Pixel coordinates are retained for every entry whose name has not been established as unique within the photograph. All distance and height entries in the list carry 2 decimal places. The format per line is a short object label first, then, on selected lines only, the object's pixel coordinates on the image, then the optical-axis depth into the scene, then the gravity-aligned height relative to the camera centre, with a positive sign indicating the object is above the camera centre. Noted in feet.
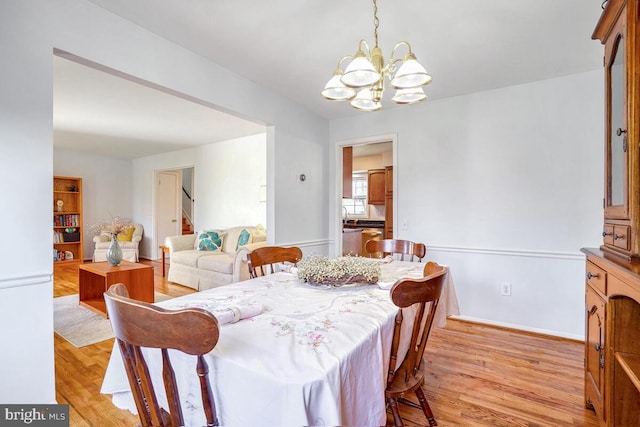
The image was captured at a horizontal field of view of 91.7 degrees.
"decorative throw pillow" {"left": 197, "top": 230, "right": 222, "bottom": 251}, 15.85 -1.56
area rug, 8.99 -3.64
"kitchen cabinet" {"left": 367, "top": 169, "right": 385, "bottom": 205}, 22.02 +1.73
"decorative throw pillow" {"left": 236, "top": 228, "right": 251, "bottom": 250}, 14.78 -1.32
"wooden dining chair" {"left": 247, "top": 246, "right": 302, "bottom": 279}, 6.66 -1.08
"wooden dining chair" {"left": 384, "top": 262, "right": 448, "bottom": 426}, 3.52 -1.61
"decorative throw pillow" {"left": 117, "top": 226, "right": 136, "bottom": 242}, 21.64 -1.75
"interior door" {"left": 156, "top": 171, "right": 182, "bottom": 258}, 22.86 +0.51
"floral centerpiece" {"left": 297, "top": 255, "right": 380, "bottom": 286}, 5.18 -1.04
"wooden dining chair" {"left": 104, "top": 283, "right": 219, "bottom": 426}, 2.33 -1.02
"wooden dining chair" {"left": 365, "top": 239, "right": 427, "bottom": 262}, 8.26 -1.04
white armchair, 20.29 -2.41
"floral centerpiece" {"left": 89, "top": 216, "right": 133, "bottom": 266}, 11.51 -1.38
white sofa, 13.07 -2.20
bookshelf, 20.86 -0.61
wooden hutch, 4.20 -0.56
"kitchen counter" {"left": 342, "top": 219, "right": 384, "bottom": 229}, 21.97 -0.94
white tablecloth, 2.43 -1.35
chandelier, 4.96 +2.25
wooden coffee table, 10.81 -2.58
